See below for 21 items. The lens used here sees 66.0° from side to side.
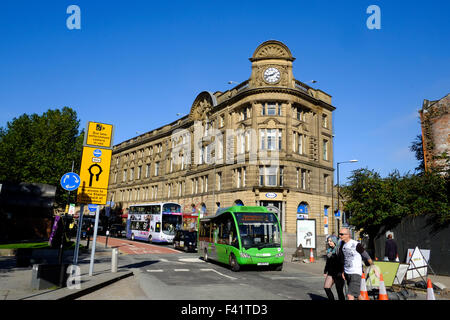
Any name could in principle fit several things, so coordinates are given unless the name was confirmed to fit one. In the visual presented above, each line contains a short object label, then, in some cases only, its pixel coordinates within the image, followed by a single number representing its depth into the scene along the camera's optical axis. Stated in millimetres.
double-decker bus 34281
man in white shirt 7160
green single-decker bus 15430
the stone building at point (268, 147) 37531
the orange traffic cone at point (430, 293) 6758
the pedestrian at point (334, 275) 7699
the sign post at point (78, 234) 11711
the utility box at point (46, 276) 8797
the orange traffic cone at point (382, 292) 7039
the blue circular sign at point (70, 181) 11266
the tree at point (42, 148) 40250
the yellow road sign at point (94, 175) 12414
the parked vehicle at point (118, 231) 48297
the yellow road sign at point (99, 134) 12961
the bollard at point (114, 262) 13063
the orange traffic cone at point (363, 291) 6926
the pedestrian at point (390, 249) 13633
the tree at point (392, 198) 17172
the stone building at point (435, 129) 26188
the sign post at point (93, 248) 12064
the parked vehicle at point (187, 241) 27562
